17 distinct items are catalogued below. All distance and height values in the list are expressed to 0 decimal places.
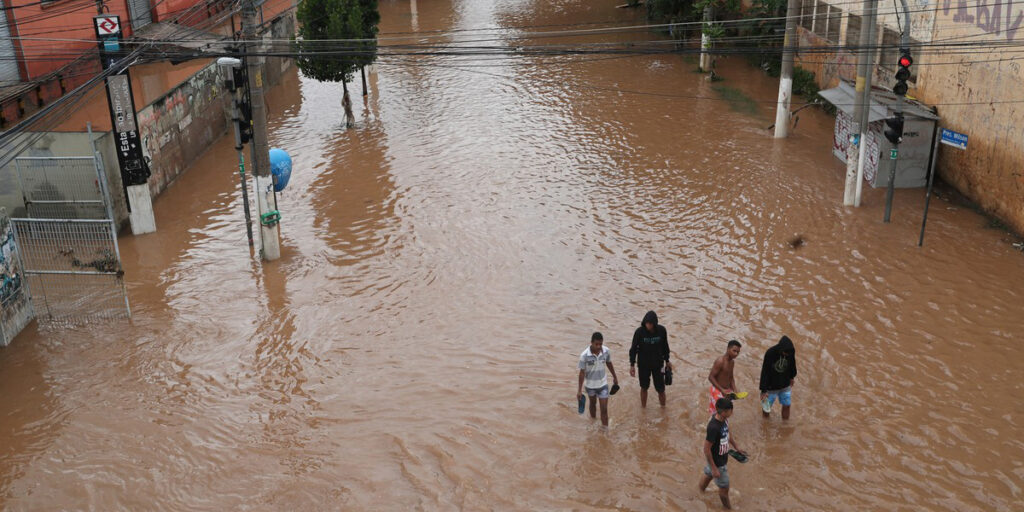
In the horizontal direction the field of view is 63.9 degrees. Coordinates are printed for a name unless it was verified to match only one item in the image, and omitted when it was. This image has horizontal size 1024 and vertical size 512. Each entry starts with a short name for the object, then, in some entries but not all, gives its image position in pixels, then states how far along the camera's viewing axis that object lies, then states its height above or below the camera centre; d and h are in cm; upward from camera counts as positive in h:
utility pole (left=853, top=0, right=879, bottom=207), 1630 -228
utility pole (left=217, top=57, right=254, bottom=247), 1435 -212
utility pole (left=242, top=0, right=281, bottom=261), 1527 -303
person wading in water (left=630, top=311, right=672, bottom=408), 1008 -440
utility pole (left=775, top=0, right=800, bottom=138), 2095 -279
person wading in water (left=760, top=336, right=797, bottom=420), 977 -458
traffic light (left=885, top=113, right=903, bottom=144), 1566 -287
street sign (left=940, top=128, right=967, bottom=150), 1426 -282
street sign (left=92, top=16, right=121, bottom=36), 1515 -63
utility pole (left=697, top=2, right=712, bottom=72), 2830 -221
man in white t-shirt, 988 -453
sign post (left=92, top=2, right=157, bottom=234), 1531 -271
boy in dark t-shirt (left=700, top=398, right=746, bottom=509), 833 -459
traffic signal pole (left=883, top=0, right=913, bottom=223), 1496 -209
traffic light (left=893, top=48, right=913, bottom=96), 1491 -180
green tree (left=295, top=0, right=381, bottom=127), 2336 -140
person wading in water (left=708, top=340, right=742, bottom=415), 975 -459
